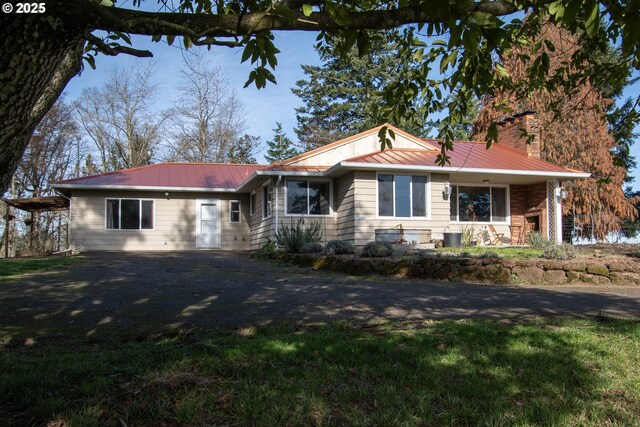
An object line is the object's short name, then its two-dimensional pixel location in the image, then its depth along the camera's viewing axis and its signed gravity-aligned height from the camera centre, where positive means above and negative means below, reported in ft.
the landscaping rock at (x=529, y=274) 27.48 -3.09
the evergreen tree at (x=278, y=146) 139.23 +22.68
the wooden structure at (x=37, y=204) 57.74 +2.92
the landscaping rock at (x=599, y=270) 27.63 -2.92
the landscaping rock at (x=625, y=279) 27.12 -3.41
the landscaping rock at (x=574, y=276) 27.73 -3.26
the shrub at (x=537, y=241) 46.54 -2.06
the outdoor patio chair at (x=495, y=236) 56.49 -1.87
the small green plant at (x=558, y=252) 30.60 -2.13
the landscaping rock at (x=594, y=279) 27.48 -3.43
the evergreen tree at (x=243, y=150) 112.88 +19.10
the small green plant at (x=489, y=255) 30.48 -2.24
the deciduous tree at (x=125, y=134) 101.50 +19.22
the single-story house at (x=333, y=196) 49.70 +3.09
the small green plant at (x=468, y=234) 51.94 -1.54
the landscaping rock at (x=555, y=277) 27.50 -3.28
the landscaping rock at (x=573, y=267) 27.73 -2.74
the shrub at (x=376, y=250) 33.99 -2.04
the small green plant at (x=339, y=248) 37.63 -2.05
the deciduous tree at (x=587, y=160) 80.33 +10.15
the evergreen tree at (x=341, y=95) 112.16 +31.11
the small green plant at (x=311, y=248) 39.98 -2.12
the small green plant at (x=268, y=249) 46.99 -2.54
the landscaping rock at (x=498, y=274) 27.44 -3.07
